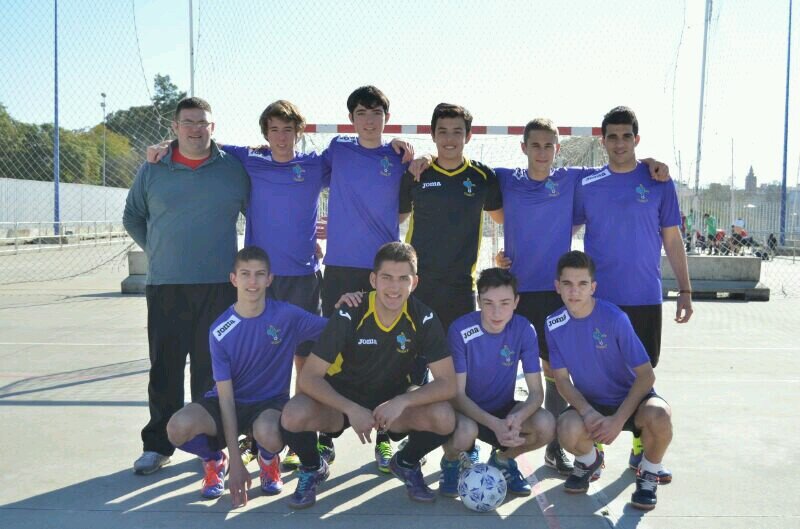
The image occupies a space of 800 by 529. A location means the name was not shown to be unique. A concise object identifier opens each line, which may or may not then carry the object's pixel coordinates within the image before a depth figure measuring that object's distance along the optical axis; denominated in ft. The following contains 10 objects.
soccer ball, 11.38
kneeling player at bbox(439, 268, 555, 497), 12.29
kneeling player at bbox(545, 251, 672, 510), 11.92
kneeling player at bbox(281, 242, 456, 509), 11.83
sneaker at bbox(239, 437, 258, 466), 13.75
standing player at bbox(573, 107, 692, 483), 13.70
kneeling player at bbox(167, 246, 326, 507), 12.11
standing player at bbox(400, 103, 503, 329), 14.21
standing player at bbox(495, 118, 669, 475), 14.17
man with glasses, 13.85
